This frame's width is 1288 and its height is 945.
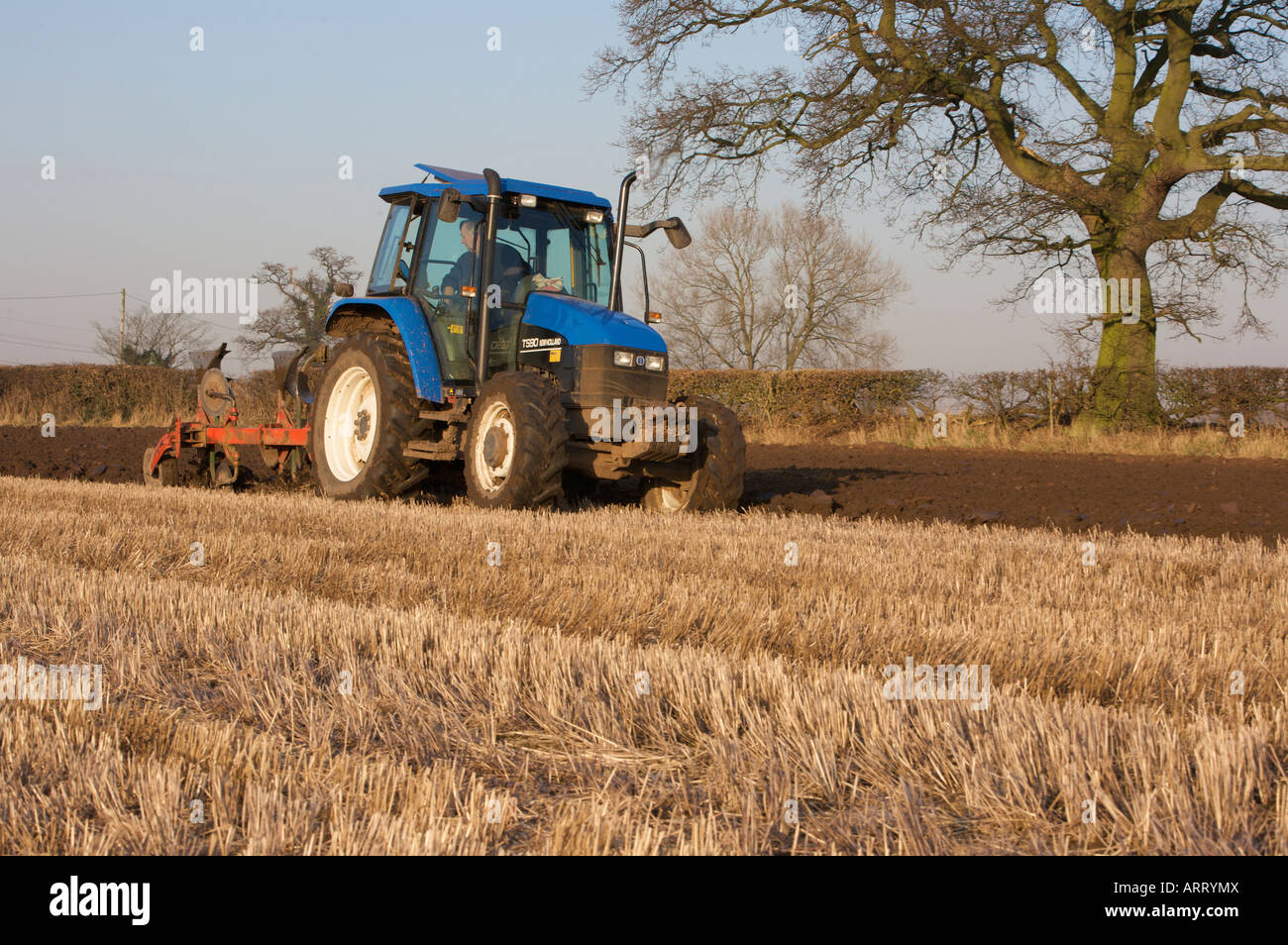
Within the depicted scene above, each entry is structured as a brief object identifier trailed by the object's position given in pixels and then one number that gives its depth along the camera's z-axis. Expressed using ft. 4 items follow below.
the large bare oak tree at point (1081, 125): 56.75
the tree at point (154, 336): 179.93
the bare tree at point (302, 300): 146.41
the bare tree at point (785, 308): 134.00
